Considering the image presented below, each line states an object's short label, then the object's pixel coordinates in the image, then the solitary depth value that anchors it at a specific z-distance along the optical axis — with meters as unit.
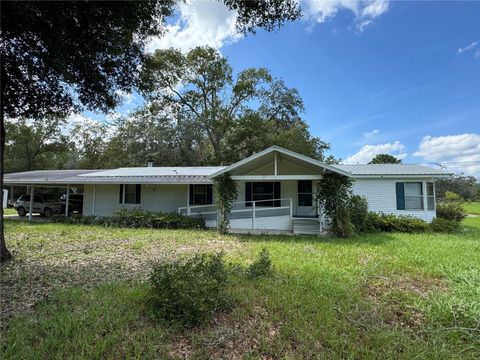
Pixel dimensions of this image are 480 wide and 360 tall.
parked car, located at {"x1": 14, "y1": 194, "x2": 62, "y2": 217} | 20.08
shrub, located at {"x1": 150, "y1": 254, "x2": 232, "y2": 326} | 3.88
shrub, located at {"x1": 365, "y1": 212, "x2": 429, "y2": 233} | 13.34
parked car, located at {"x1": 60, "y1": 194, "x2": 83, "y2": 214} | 20.75
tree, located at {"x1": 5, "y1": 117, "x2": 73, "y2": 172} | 33.97
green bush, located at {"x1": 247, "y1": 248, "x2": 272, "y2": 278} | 5.81
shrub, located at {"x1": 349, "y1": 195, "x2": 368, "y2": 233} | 12.73
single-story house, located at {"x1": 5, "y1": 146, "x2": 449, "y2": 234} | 13.63
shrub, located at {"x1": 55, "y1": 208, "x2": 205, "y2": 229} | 14.65
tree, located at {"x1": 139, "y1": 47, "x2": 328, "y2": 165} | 29.41
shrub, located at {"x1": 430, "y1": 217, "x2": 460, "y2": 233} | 13.61
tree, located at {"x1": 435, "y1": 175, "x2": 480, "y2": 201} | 53.92
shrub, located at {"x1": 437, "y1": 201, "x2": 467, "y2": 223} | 16.38
